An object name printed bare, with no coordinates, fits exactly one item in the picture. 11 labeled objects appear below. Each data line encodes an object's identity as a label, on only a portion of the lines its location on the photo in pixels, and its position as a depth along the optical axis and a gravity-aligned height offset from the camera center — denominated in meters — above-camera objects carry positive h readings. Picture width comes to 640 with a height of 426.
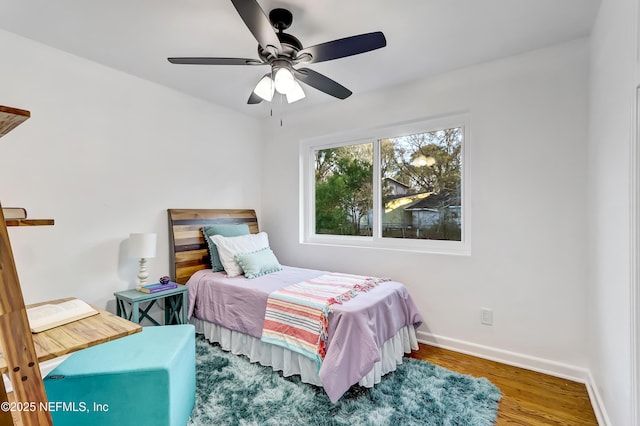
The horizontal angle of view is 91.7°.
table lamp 2.56 -0.24
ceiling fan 1.56 +0.96
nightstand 2.42 -0.76
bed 1.94 -0.77
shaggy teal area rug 1.80 -1.17
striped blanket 2.05 -0.69
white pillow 2.94 -0.30
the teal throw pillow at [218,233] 3.14 -0.18
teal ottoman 1.40 -0.79
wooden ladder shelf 0.68 -0.27
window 2.85 +0.29
